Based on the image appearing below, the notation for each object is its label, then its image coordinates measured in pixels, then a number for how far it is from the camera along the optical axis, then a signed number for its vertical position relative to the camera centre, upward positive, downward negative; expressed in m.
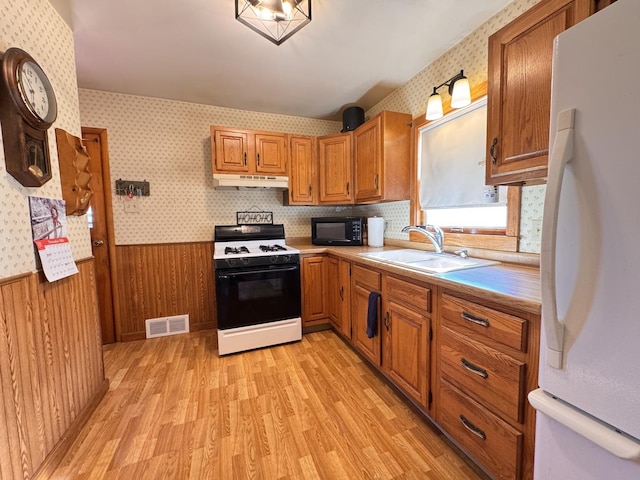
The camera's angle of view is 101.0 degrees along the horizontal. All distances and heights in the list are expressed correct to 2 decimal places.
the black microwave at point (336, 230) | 2.81 -0.09
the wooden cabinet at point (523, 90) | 1.08 +0.59
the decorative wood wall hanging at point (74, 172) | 1.54 +0.33
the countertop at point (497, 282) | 0.98 -0.28
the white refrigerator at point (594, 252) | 0.58 -0.08
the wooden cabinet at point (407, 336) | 1.47 -0.70
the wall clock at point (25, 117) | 1.10 +0.50
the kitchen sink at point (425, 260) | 1.55 -0.27
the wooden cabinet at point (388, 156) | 2.39 +0.61
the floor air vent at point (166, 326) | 2.77 -1.07
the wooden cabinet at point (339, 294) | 2.38 -0.69
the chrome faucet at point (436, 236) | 2.00 -0.11
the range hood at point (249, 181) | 2.57 +0.43
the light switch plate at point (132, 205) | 2.68 +0.21
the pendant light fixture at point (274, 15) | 1.46 +1.22
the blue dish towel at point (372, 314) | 1.88 -0.67
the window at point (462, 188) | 1.74 +0.26
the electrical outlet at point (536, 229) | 1.49 -0.05
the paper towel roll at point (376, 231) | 2.77 -0.10
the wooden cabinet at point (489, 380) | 0.98 -0.69
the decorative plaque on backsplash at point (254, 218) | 3.08 +0.07
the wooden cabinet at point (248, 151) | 2.61 +0.74
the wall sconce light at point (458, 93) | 1.67 +0.83
